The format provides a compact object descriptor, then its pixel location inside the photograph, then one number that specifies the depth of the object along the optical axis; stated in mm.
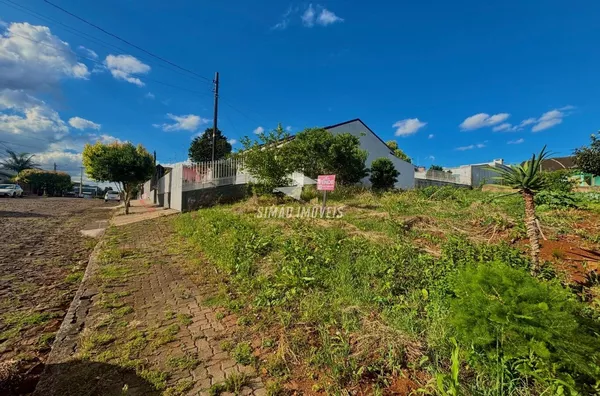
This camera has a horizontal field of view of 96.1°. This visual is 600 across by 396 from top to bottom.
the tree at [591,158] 12800
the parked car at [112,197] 31955
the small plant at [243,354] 2512
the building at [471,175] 29844
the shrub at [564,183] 8160
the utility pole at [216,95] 15273
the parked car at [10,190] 24344
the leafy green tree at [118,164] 13031
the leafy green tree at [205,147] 24562
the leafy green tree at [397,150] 33797
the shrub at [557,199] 7246
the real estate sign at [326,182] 7883
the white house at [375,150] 21297
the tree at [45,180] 37844
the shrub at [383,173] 18047
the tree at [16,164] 42812
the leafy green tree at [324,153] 12094
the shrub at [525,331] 1739
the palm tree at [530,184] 3301
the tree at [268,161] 11055
